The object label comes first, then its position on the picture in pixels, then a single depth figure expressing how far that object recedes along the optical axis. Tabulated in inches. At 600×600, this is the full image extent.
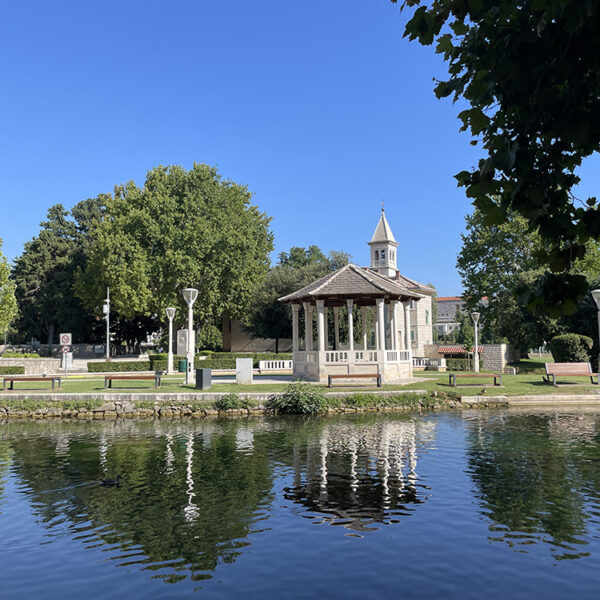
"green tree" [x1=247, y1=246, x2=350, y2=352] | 1887.3
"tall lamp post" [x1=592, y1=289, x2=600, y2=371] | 939.2
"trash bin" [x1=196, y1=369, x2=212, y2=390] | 917.2
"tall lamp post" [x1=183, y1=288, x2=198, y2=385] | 1027.3
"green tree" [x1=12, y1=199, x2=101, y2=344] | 2359.7
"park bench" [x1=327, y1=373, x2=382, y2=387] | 941.2
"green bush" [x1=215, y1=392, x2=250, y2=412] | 812.0
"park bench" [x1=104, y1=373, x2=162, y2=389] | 953.7
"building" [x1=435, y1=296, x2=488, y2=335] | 4522.6
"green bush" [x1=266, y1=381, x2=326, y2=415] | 802.2
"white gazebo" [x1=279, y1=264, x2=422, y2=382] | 1043.9
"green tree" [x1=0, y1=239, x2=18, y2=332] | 1779.0
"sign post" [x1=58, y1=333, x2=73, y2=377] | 1227.9
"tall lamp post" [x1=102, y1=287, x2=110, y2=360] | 1801.2
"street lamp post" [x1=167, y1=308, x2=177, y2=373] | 1295.5
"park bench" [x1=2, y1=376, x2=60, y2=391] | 959.6
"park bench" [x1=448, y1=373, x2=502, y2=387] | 979.5
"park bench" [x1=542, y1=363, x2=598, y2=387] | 986.1
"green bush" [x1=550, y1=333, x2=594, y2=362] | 1241.4
